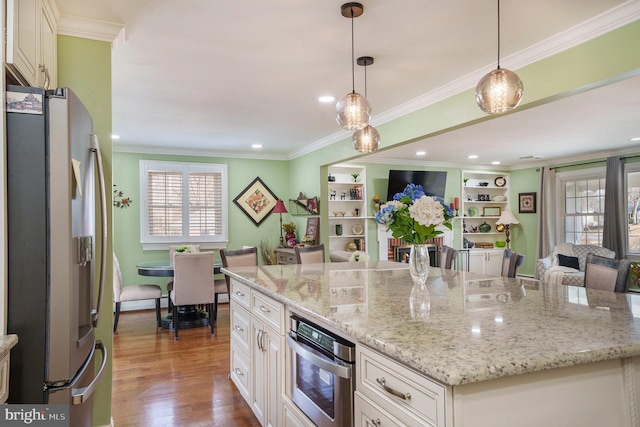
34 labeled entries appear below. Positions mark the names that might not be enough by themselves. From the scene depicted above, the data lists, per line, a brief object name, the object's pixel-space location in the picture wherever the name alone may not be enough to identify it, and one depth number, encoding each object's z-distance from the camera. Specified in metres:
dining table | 4.94
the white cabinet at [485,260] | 8.79
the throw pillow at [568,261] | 6.95
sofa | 6.47
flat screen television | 7.77
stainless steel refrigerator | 1.49
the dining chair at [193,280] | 4.70
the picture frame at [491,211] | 9.07
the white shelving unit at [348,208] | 7.43
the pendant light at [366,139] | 3.12
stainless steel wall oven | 1.52
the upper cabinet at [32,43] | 1.56
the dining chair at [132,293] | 4.87
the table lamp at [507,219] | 8.53
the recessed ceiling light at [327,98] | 3.89
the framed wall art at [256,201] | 6.89
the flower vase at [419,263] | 2.22
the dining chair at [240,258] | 3.98
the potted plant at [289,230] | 6.79
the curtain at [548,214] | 8.12
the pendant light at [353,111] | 2.50
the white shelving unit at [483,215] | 8.84
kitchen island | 1.08
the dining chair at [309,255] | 4.26
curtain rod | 6.77
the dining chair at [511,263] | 3.04
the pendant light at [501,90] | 2.01
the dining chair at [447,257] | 3.92
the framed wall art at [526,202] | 8.56
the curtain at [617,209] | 6.85
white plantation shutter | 6.31
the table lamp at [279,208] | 6.30
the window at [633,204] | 6.78
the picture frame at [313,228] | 6.18
